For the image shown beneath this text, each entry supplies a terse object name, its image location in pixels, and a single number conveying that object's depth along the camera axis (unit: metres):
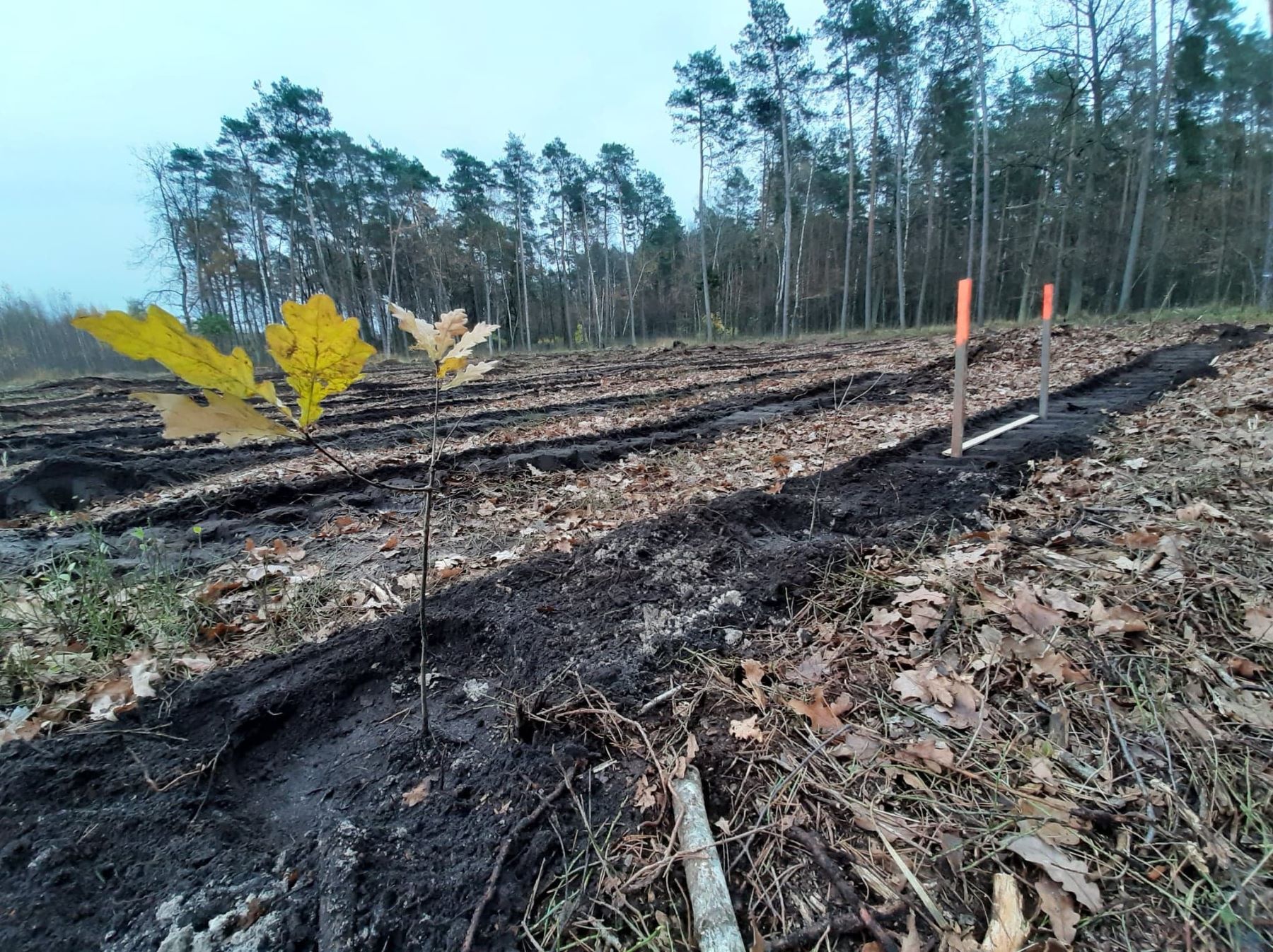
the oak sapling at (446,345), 1.35
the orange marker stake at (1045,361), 5.15
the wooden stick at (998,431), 4.61
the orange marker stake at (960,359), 3.72
